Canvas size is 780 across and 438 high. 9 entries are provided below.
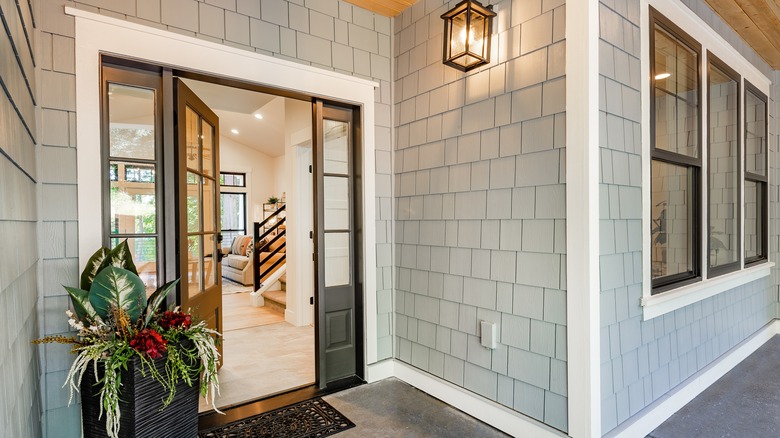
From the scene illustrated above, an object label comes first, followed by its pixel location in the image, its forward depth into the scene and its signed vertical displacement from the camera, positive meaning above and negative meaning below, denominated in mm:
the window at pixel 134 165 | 2150 +306
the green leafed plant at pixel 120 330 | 1708 -512
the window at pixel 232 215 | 10684 +97
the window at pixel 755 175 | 3799 +379
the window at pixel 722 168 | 3072 +388
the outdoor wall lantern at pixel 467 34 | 2322 +1112
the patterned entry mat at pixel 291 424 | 2338 -1278
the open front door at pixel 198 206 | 2475 +92
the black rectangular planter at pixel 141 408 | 1736 -869
